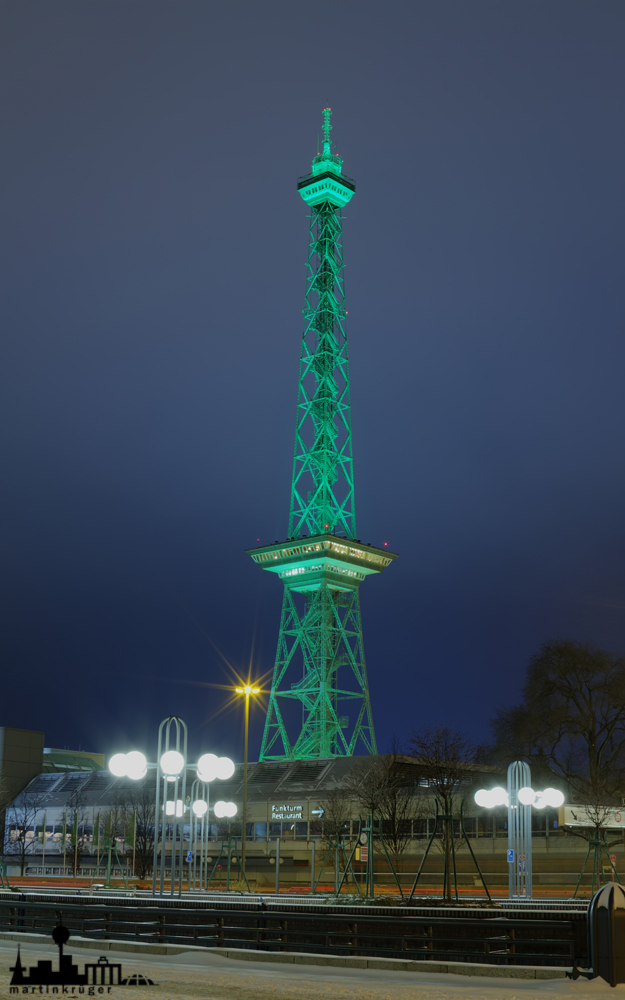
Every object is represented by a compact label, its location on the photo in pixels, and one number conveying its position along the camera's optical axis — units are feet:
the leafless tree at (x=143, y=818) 181.47
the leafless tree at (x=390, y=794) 188.24
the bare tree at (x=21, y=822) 264.31
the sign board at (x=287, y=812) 237.66
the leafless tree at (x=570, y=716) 221.25
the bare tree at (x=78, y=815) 260.44
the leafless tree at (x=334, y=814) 191.05
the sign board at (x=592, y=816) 113.50
